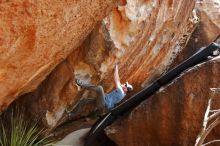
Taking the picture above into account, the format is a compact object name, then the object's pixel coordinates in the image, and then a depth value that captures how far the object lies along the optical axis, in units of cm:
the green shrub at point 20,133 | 667
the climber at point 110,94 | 743
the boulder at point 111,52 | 675
